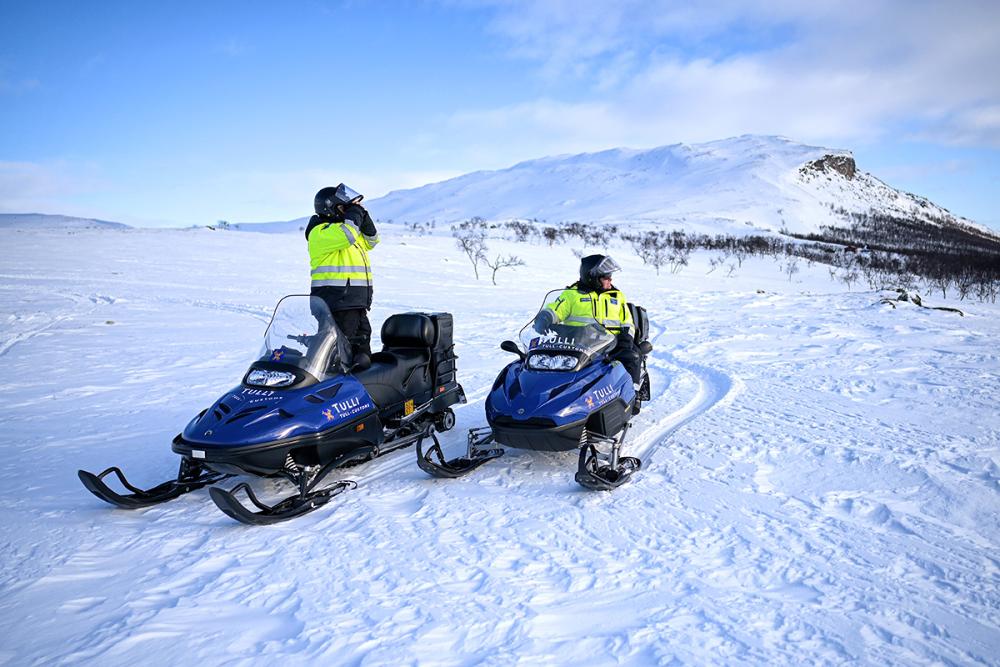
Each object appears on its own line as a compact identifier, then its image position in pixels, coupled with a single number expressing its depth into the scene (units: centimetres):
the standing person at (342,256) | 537
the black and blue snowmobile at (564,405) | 432
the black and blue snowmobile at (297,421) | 379
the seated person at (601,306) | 554
